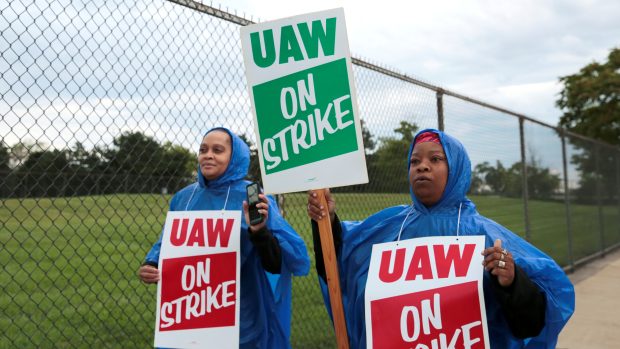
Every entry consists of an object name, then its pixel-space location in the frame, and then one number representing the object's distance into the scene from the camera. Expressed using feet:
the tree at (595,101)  99.91
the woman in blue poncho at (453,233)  6.73
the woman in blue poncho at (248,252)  9.38
